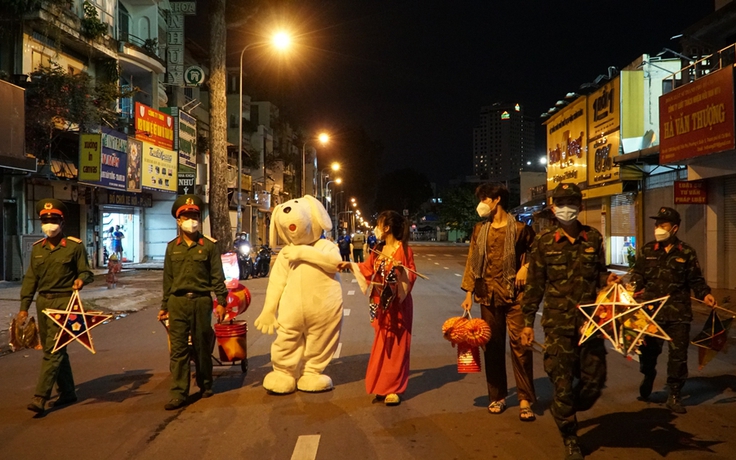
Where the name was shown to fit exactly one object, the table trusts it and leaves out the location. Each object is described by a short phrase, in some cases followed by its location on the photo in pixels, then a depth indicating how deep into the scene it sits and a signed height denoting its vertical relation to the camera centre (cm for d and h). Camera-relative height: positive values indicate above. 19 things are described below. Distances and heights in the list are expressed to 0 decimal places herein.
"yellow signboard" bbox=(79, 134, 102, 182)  2062 +232
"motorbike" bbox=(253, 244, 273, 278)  2362 -119
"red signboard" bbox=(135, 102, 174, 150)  2470 +417
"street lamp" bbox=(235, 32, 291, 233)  2120 +630
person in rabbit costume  667 -83
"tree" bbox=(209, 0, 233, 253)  1930 +309
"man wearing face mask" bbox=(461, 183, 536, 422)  568 -51
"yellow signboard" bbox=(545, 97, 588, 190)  2952 +413
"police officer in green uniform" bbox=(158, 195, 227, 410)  626 -66
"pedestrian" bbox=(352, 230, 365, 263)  2361 -59
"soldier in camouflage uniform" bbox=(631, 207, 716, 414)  599 -59
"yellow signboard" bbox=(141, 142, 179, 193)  2536 +255
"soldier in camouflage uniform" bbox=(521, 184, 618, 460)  466 -55
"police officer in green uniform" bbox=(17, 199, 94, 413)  610 -49
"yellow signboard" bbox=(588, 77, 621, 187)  2453 +387
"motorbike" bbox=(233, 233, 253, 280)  2227 -96
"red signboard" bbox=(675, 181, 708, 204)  1717 +92
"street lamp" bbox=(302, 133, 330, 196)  4138 +576
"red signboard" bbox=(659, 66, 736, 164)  1431 +263
